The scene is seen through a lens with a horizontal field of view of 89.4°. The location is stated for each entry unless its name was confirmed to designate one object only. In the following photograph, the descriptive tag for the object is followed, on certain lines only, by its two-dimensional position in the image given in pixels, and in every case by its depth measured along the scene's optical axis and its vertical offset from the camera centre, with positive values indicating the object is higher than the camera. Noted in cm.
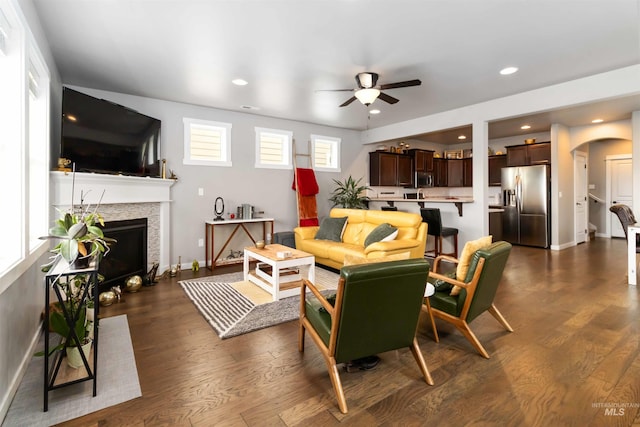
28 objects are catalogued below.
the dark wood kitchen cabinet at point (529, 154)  700 +141
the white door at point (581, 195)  727 +50
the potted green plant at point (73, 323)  191 -68
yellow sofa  416 -31
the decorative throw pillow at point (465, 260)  246 -33
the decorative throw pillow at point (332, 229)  514 -19
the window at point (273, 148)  592 +131
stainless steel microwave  816 +97
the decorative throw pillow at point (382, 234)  434 -23
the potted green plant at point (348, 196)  669 +46
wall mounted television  344 +97
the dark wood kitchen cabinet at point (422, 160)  806 +145
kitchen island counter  535 +30
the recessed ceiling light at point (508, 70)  375 +174
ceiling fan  381 +153
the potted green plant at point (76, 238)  187 -12
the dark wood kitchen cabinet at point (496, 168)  797 +124
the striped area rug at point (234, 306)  291 -92
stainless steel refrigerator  676 +26
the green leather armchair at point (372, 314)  175 -55
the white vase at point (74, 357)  204 -89
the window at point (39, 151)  281 +61
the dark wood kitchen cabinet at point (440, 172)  866 +122
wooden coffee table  358 -67
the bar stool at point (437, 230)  512 -20
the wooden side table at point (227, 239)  511 -30
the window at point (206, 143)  520 +125
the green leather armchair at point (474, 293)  230 -57
